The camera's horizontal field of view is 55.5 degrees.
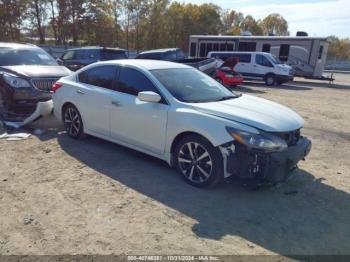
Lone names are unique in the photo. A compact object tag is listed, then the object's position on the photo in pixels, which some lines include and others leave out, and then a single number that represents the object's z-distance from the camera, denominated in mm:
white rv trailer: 21438
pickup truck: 15626
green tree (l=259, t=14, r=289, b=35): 103325
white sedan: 3992
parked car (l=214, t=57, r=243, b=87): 17031
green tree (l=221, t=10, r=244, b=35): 90488
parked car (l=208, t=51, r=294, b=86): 19375
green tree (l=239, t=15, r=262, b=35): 89531
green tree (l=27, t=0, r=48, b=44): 40375
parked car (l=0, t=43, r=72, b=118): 7270
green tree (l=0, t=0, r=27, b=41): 38188
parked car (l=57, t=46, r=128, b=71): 15469
